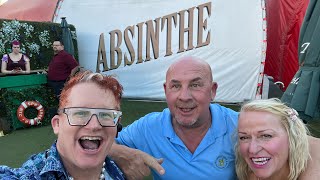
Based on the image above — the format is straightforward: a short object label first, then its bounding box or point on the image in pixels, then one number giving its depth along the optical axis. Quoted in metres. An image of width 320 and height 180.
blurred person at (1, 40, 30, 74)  5.09
